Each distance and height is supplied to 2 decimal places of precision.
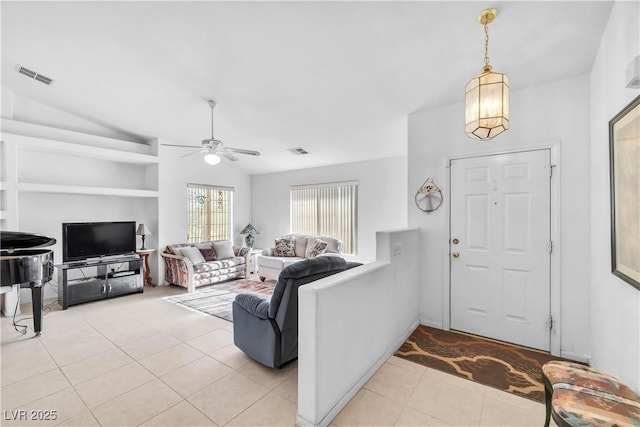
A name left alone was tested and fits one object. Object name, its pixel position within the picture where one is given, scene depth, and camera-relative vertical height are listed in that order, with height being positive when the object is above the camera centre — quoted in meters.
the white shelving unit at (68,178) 4.17 +0.63
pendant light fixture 1.98 +0.79
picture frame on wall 1.59 +0.13
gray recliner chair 2.47 -0.93
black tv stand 4.41 -1.11
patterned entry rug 2.41 -1.42
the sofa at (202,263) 5.37 -0.99
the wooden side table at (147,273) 5.70 -1.18
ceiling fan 3.70 +0.85
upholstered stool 1.33 -0.94
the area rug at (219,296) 4.34 -1.44
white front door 2.97 -0.36
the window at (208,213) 6.55 +0.01
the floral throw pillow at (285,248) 6.42 -0.77
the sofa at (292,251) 5.98 -0.80
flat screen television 4.54 -0.44
